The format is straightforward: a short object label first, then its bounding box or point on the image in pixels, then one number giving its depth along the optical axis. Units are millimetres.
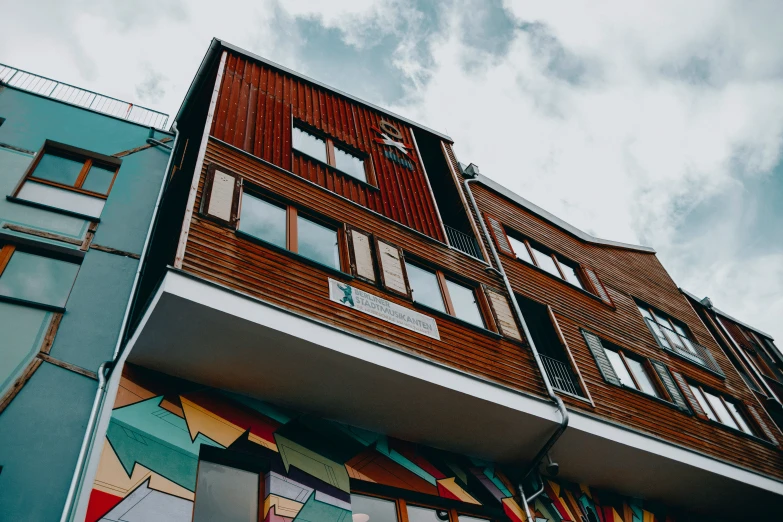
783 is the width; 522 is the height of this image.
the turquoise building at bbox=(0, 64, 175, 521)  6555
